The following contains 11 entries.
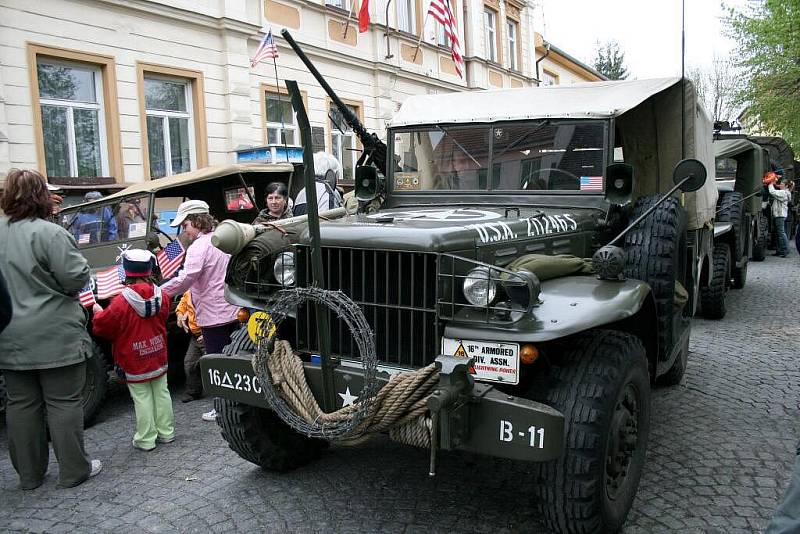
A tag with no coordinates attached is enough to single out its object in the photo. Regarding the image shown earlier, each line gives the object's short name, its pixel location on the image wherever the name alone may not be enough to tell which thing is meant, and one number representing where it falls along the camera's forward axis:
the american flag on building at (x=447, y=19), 13.13
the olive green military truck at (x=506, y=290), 2.77
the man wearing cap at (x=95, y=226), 5.88
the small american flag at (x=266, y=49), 10.12
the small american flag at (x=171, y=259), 5.33
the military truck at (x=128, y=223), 4.86
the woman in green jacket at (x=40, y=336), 3.64
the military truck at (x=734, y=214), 7.64
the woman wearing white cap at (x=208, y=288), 4.64
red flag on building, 13.03
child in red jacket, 4.16
